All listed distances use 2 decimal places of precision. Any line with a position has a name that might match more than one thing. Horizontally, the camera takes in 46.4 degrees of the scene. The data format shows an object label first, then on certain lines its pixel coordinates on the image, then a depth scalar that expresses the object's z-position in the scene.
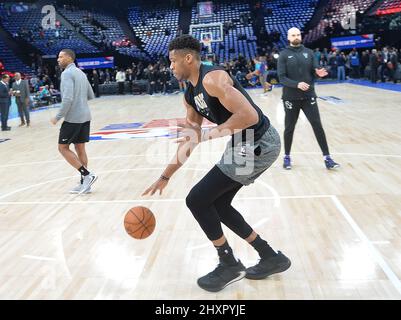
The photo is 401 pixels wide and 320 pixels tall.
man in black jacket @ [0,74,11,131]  12.35
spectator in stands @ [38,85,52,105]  19.60
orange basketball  3.41
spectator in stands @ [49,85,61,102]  20.74
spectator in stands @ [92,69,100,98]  23.30
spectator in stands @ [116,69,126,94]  24.38
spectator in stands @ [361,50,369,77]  23.02
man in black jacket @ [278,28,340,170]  5.91
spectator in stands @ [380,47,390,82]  20.45
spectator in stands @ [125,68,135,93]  24.40
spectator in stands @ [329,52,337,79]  23.55
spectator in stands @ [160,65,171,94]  22.48
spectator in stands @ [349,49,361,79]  23.38
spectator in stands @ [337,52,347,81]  23.10
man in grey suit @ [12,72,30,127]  12.81
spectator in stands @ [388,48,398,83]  19.46
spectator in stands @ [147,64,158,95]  22.44
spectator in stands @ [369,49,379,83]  20.50
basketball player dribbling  2.70
